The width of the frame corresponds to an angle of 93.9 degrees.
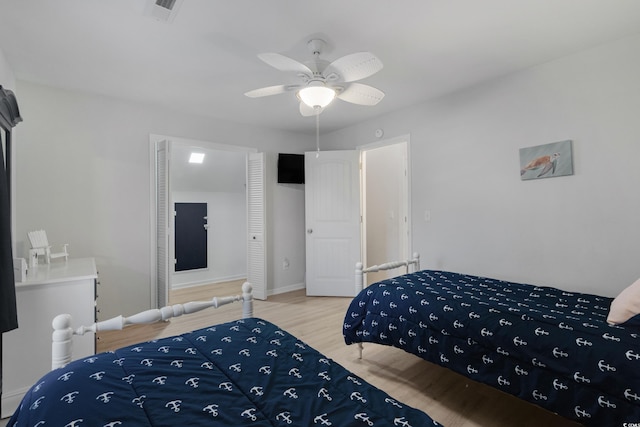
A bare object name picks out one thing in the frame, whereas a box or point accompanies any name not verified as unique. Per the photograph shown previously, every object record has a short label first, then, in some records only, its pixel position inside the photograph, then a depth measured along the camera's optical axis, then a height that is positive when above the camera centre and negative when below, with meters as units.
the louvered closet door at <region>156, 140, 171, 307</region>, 3.38 +0.05
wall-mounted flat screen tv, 4.61 +0.81
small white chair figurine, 2.57 -0.18
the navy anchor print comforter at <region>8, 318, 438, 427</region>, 0.89 -0.58
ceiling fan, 1.90 +0.99
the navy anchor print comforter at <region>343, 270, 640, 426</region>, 1.34 -0.68
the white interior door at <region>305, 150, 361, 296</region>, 4.36 -0.02
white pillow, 1.48 -0.47
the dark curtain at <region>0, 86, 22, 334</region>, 1.59 -0.24
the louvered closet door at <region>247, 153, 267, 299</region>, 4.26 -0.08
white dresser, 1.92 -0.67
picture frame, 2.50 +0.48
